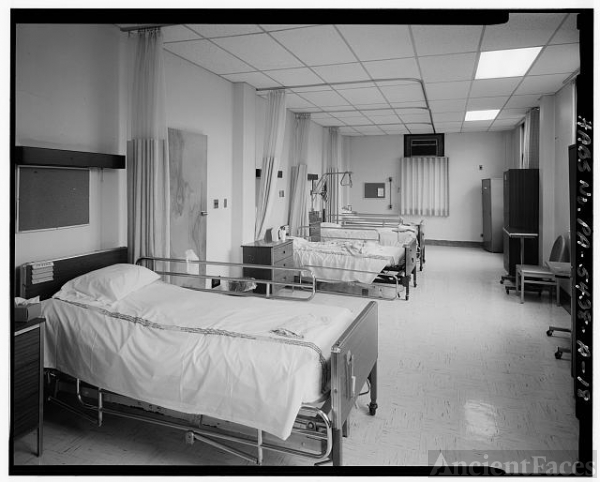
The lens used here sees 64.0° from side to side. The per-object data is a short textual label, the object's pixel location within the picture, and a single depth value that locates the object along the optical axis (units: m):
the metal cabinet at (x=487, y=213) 10.88
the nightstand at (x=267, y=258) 6.04
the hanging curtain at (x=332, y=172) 9.75
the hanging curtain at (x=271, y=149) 6.11
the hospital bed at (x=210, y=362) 2.38
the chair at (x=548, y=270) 5.86
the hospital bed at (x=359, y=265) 6.26
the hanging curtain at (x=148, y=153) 3.98
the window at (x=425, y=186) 11.87
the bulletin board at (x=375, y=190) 12.42
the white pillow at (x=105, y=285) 3.31
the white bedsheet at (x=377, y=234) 8.28
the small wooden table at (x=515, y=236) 6.66
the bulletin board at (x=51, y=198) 3.31
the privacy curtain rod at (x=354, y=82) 5.92
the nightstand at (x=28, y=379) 2.47
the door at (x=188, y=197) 4.94
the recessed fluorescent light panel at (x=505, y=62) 4.80
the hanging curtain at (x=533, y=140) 7.60
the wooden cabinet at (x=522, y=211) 7.16
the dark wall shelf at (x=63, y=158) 3.14
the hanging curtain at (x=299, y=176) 7.56
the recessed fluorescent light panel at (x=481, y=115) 8.28
